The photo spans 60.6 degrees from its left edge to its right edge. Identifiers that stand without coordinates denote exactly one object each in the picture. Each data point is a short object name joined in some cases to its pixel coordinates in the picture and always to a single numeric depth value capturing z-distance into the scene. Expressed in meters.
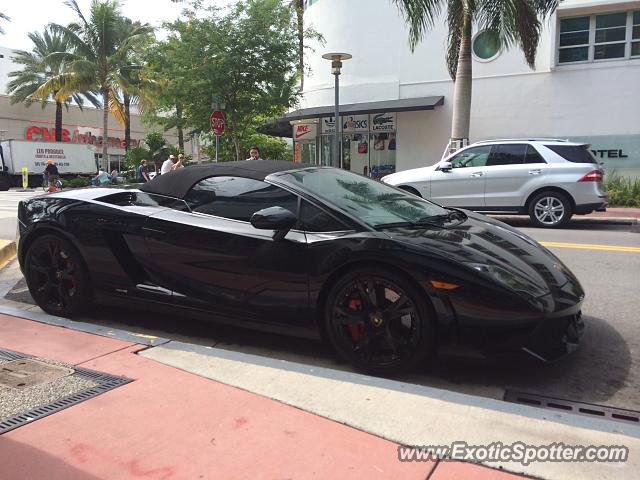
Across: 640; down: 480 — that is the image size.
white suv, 10.42
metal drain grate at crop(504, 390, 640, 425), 3.01
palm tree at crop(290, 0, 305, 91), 18.05
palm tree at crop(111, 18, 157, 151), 30.98
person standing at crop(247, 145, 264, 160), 13.67
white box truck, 30.20
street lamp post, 13.50
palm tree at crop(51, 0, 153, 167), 30.38
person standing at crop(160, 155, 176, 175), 15.64
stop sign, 13.79
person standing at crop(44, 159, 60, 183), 24.92
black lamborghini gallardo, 3.25
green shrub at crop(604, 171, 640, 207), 15.64
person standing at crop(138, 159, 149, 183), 22.68
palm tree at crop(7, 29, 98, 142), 35.72
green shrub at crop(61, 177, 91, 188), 29.78
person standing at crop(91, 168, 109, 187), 26.30
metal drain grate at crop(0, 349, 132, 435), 2.82
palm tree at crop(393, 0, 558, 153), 13.35
